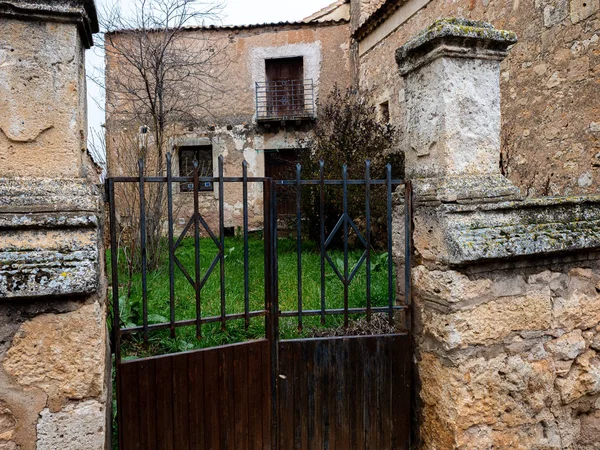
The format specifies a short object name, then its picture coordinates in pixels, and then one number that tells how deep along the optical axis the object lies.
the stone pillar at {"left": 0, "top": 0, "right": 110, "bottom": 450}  1.80
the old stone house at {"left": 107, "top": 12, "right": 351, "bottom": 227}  12.70
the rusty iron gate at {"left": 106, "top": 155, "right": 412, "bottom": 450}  2.25
